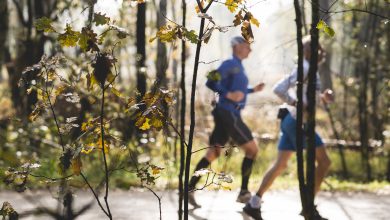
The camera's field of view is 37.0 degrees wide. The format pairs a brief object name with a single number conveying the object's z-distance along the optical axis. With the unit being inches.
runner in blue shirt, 261.1
